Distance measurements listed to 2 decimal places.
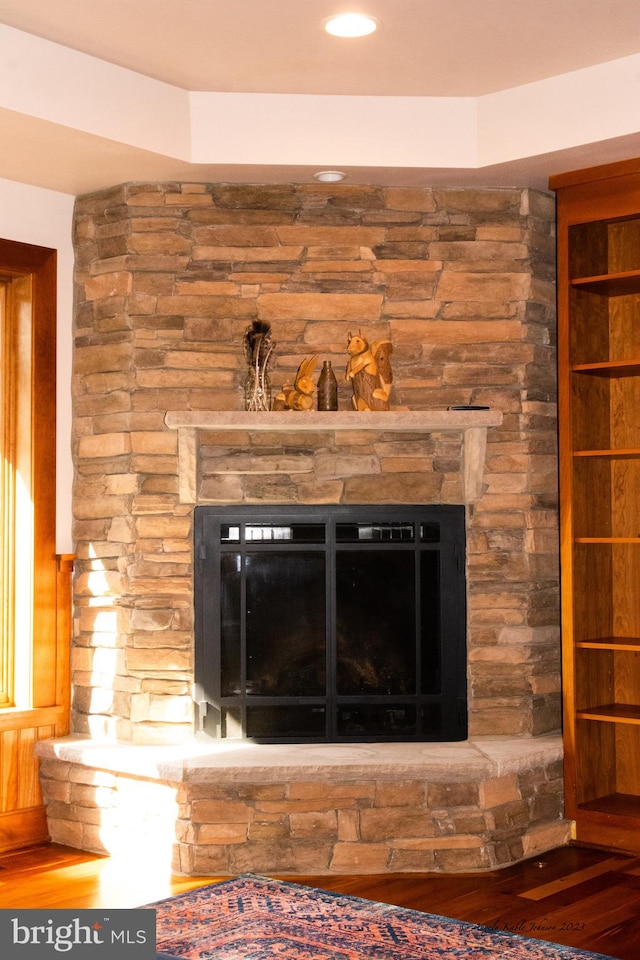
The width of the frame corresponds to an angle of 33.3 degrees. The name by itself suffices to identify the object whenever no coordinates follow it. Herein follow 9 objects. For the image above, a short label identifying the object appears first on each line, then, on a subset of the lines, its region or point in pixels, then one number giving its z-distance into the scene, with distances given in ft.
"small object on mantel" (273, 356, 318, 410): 13.75
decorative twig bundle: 13.80
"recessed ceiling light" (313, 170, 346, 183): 13.70
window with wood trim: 14.24
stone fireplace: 13.84
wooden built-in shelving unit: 13.75
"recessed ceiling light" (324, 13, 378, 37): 11.23
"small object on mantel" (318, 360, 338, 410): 13.79
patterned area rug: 10.03
